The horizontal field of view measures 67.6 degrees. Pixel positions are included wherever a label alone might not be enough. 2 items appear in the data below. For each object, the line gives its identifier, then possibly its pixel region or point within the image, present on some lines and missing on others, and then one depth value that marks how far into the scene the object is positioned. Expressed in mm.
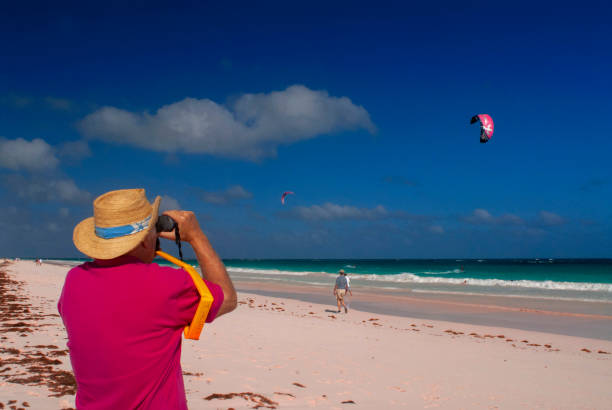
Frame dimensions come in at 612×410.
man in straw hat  1564
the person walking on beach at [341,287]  15938
